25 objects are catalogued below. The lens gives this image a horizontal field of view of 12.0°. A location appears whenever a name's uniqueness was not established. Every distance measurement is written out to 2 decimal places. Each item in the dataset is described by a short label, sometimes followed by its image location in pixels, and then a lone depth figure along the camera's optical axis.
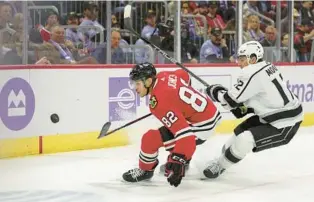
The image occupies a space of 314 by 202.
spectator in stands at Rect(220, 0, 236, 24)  17.16
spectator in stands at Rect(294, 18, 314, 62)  18.26
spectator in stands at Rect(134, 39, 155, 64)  14.90
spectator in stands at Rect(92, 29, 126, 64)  14.26
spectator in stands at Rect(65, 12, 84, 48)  14.05
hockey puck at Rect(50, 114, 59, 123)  12.95
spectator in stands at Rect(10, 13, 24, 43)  12.70
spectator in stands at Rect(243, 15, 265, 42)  17.33
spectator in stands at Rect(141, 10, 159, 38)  15.83
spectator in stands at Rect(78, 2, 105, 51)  14.34
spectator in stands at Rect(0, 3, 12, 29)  12.31
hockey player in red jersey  8.87
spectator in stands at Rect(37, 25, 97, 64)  13.28
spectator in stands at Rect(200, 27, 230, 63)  16.11
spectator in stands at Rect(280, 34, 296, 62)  17.70
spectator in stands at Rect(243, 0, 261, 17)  17.55
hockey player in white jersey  9.68
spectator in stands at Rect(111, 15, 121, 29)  14.78
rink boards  12.36
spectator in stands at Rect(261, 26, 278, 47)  17.73
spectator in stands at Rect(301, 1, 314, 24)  19.68
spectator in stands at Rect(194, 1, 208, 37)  16.46
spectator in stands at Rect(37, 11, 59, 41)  13.33
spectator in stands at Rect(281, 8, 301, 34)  17.75
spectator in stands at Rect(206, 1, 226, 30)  17.13
